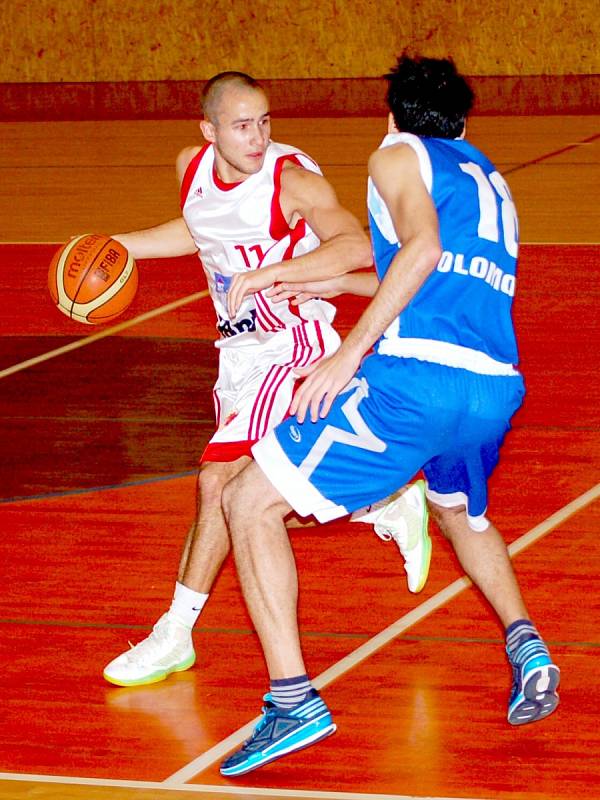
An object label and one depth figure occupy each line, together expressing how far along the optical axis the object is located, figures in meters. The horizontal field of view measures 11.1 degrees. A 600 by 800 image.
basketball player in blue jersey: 6.91
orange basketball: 9.55
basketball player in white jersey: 8.24
